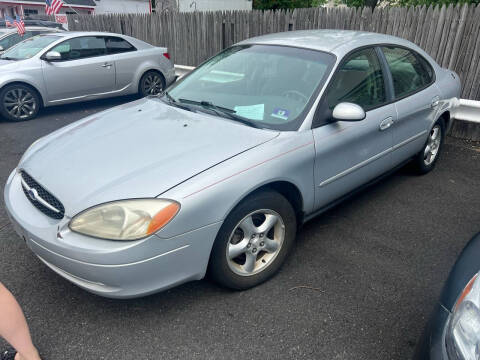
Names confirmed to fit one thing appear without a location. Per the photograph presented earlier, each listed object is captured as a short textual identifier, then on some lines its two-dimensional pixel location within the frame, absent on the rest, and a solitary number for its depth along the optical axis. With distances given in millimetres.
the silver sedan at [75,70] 6816
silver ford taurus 2102
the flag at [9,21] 14553
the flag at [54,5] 14930
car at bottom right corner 1367
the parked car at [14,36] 10343
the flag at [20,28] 9855
